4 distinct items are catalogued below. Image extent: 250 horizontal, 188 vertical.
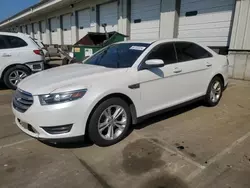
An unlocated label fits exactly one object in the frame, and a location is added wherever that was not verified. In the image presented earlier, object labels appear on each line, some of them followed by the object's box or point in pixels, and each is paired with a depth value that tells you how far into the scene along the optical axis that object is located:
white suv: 6.29
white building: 7.23
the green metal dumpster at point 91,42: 7.95
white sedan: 2.58
